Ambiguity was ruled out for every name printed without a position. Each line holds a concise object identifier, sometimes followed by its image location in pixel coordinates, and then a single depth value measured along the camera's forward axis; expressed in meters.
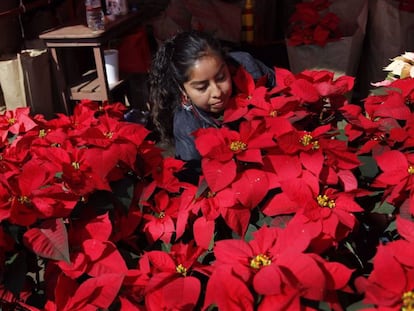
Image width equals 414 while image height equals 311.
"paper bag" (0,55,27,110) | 2.59
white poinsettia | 1.53
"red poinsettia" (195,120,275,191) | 0.87
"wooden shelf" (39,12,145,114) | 2.67
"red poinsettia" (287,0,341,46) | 2.52
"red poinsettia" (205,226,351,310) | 0.67
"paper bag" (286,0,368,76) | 2.51
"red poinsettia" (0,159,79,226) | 0.82
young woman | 1.55
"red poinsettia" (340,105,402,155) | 0.95
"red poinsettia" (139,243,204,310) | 0.75
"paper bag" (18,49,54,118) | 2.61
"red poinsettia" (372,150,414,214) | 0.84
